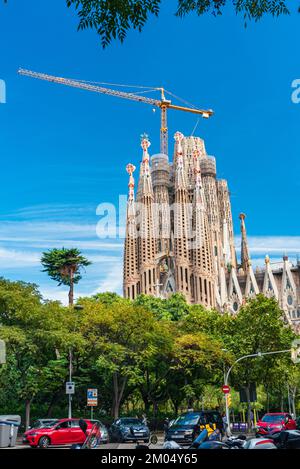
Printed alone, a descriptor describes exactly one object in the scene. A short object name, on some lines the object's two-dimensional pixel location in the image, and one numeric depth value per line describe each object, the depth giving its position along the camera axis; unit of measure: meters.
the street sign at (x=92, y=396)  28.78
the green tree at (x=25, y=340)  34.69
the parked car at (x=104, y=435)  26.02
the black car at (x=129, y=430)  27.91
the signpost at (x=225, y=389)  35.94
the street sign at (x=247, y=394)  33.44
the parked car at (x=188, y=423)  23.09
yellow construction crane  119.25
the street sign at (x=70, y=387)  29.22
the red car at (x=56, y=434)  24.19
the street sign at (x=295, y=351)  39.50
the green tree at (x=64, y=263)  57.98
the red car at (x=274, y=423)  26.88
